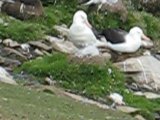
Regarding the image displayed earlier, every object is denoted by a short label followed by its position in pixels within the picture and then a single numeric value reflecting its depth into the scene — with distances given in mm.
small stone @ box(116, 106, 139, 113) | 14712
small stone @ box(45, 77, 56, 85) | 16311
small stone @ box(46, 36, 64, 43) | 19598
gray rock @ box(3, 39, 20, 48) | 18750
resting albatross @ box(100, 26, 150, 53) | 19422
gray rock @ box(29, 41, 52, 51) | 18953
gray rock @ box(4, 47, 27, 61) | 18136
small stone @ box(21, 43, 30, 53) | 18716
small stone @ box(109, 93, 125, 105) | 15856
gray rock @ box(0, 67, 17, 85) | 14531
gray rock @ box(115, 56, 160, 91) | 18234
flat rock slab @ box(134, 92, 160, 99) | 17005
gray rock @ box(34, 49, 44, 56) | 18680
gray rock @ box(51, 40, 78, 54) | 19000
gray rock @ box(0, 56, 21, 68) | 17212
